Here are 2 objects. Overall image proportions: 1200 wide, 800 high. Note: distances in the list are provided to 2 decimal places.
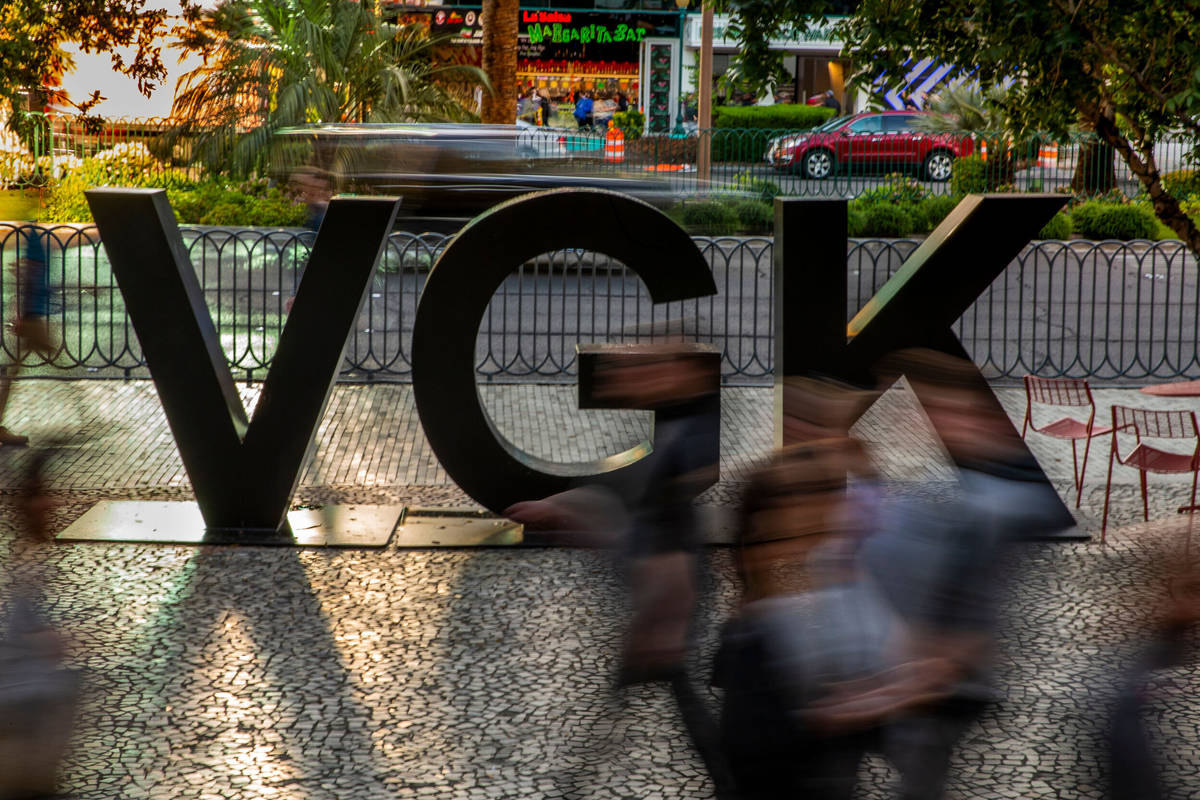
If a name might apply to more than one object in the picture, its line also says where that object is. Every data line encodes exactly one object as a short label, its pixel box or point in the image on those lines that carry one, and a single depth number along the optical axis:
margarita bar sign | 38.72
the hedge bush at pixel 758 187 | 21.22
